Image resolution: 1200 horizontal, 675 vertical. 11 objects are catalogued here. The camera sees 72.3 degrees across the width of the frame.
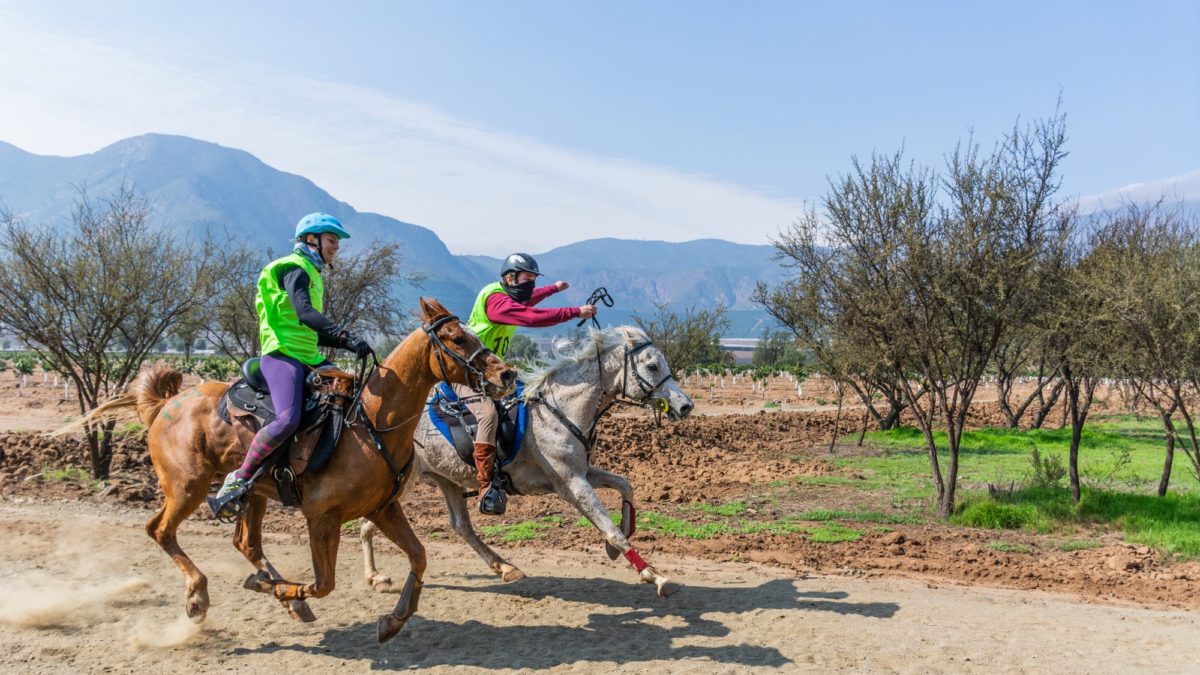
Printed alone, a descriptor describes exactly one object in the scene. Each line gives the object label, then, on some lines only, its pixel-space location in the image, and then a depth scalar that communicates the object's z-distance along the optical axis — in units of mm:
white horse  7684
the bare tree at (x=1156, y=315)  10500
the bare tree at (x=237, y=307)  19641
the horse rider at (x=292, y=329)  5949
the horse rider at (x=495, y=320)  7461
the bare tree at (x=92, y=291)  13047
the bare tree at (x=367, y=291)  19219
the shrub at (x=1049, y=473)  13836
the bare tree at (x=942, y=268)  11164
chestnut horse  6023
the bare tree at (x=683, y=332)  25797
